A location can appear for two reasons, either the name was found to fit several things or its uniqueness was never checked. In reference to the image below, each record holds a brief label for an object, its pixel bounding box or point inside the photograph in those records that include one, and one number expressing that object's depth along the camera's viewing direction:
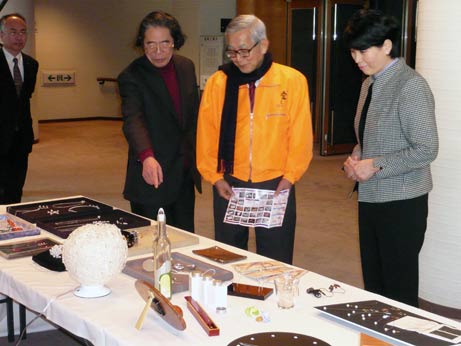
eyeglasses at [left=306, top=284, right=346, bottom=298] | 2.19
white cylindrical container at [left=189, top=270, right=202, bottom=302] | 2.12
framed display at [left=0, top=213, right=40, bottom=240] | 2.84
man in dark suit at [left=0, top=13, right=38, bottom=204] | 5.29
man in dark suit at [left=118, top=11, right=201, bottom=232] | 3.44
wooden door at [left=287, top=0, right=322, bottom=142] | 10.27
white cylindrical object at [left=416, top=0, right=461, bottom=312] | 3.72
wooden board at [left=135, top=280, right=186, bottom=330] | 1.89
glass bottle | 2.12
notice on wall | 11.54
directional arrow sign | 14.15
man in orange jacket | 3.07
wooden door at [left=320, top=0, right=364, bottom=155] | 9.67
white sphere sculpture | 2.11
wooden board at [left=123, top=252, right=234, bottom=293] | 2.25
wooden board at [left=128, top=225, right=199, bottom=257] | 2.65
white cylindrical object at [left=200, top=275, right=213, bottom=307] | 2.09
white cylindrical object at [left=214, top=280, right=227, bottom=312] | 2.07
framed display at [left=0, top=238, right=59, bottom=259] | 2.59
